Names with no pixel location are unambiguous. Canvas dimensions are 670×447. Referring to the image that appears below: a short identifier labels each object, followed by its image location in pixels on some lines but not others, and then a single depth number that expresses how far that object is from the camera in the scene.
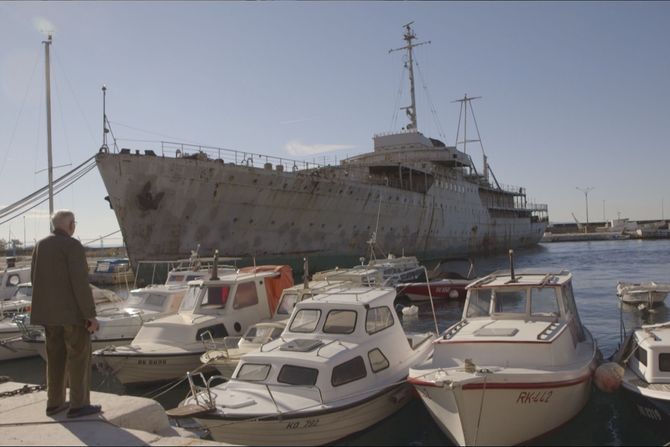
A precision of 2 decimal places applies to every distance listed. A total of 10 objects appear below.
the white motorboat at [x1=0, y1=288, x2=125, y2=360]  14.97
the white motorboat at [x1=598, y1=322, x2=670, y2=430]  8.20
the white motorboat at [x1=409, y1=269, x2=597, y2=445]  7.43
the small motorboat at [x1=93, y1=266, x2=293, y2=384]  11.91
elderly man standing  4.98
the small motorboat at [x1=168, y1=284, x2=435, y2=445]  7.70
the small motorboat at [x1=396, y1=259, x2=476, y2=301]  25.44
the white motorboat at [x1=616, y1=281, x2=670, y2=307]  20.53
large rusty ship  27.77
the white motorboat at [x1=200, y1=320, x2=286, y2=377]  10.62
